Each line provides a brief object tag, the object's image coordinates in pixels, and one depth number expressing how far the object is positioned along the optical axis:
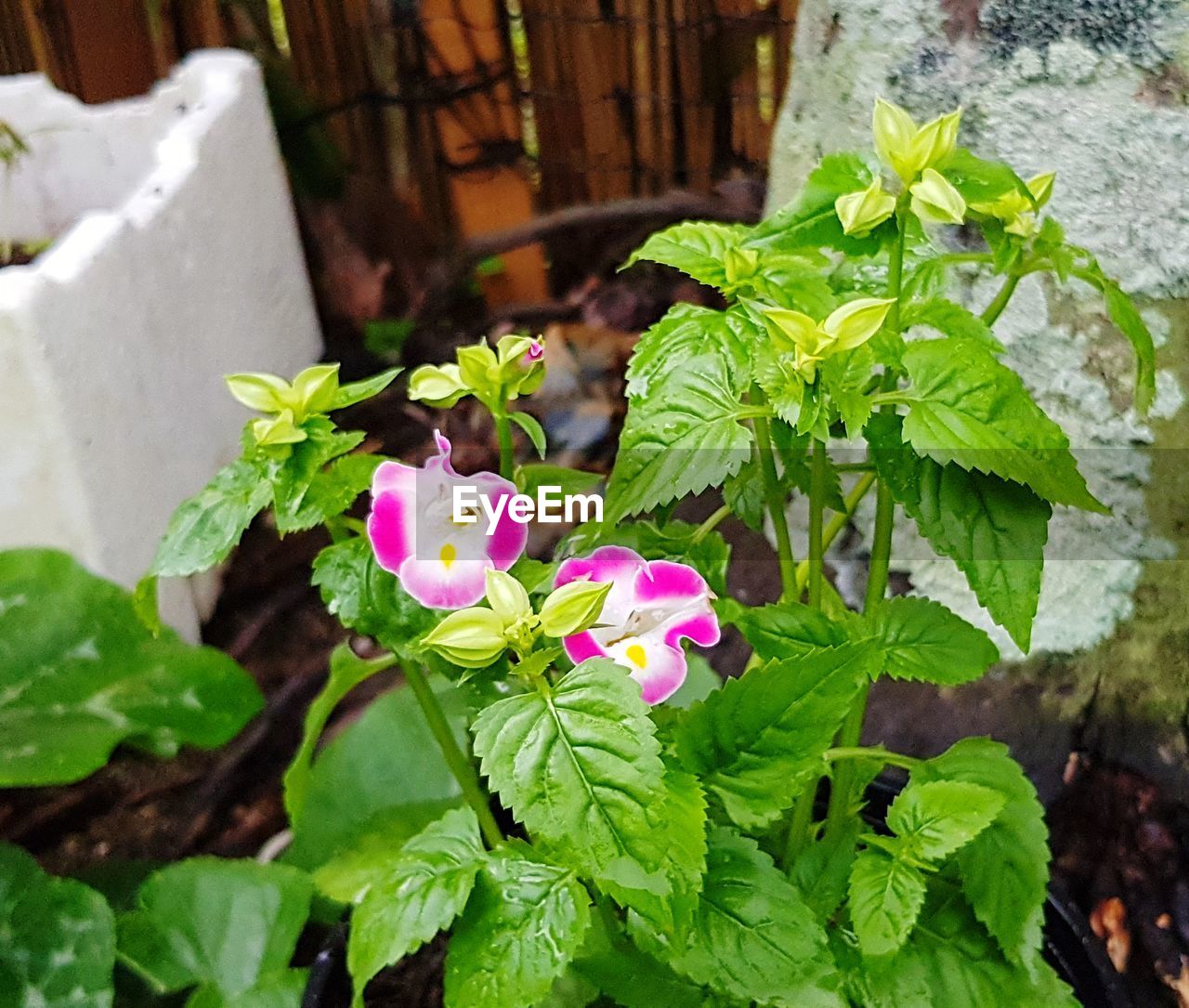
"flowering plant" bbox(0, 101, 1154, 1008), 0.49
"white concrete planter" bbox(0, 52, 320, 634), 0.99
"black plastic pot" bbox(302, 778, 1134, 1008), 0.71
